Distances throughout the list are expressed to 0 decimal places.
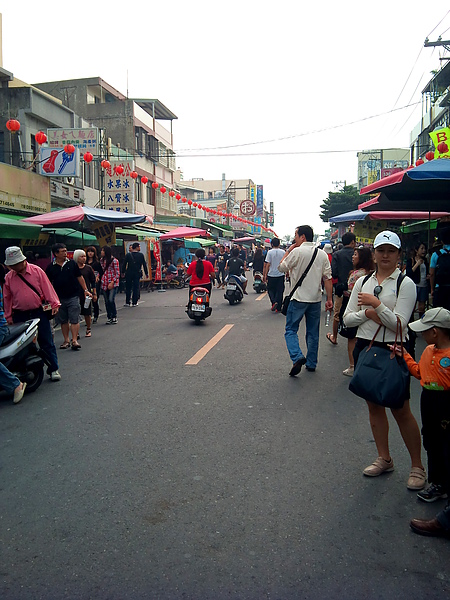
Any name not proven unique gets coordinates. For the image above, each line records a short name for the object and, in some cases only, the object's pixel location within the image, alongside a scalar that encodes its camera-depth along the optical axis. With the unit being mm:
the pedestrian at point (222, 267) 23869
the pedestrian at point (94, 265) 11344
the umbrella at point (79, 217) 12492
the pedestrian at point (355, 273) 5492
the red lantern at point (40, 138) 15398
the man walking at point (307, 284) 6965
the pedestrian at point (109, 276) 11414
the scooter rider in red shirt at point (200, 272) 11711
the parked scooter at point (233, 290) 15523
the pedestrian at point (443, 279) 6270
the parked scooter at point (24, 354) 5918
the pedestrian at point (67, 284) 8461
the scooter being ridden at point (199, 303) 11453
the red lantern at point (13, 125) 13969
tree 42406
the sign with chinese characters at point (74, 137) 19234
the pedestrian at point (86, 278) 9904
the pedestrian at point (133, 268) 14586
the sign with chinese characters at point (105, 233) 15516
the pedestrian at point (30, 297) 6430
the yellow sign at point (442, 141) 10219
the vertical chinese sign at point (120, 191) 26219
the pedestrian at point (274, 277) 13102
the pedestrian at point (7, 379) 5785
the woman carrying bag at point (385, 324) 3570
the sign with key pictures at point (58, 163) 18562
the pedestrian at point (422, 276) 10938
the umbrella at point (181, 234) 21289
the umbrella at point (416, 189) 6113
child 3061
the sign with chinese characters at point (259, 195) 83688
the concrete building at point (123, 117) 35094
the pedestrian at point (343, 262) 8578
